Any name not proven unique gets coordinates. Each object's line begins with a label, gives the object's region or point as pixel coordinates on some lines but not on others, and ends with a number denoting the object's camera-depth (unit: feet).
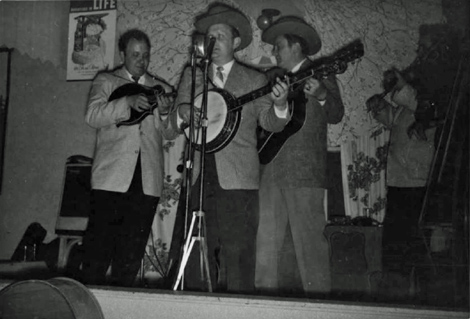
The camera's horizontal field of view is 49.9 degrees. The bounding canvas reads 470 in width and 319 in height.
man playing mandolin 10.43
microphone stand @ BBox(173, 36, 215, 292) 8.80
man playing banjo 9.54
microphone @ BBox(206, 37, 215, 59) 9.16
